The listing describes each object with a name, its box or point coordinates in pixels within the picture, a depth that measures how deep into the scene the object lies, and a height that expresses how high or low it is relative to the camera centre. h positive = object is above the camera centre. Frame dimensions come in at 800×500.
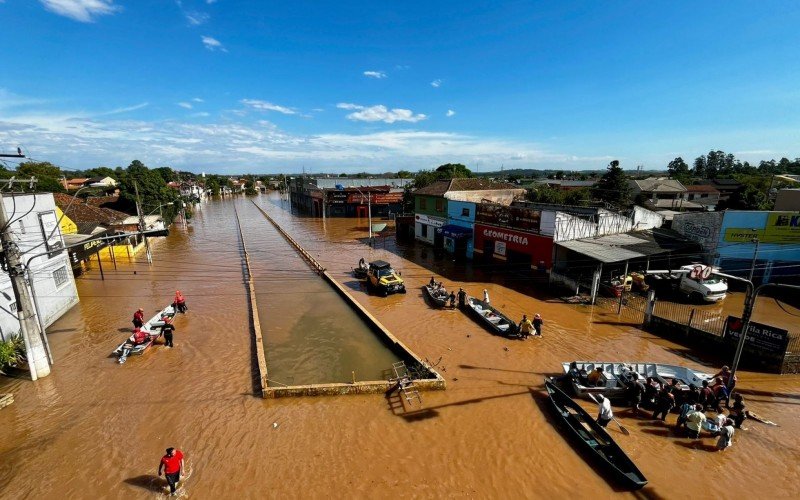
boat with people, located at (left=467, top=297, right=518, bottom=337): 16.72 -7.24
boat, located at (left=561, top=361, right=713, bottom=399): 11.91 -7.03
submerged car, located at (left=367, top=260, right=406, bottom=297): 22.64 -6.90
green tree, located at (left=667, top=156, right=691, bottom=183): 159.77 +3.97
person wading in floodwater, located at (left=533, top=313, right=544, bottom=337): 16.55 -6.92
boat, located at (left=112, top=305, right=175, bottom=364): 14.97 -7.43
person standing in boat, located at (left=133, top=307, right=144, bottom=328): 16.12 -6.70
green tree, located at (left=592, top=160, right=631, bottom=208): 54.97 -2.20
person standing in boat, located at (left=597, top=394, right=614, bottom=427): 10.33 -6.92
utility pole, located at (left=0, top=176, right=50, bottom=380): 12.20 -4.95
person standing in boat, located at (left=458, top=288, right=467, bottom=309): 20.03 -7.02
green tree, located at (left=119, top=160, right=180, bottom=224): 49.80 -3.00
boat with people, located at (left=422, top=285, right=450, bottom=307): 20.30 -7.18
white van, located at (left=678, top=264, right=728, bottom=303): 20.33 -6.52
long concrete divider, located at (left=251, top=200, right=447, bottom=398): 12.30 -7.47
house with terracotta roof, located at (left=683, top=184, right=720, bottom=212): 67.94 -3.89
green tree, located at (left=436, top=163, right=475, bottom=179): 97.19 +1.23
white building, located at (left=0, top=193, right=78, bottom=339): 14.92 -4.73
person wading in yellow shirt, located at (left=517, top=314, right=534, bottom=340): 16.36 -7.05
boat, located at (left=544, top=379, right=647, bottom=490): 8.59 -7.24
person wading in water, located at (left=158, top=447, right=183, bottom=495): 8.09 -6.68
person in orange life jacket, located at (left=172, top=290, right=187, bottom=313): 19.67 -7.28
